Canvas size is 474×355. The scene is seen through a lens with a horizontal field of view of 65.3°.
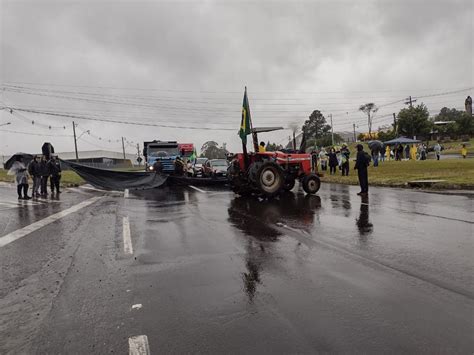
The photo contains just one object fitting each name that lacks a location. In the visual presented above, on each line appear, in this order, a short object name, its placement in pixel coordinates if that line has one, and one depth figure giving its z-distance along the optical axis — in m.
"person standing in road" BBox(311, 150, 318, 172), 24.73
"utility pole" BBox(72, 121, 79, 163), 62.61
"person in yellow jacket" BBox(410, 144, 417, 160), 35.44
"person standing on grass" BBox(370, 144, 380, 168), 27.55
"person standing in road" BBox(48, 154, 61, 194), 17.09
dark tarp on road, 18.89
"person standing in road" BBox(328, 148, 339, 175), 23.51
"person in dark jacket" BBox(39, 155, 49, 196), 15.87
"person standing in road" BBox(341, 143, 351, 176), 21.27
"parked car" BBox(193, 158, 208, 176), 25.09
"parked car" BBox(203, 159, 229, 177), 21.61
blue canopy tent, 34.95
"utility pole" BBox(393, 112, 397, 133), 62.31
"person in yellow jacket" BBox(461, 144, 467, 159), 30.81
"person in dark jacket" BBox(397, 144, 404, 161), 36.39
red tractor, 12.71
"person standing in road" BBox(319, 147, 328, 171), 26.87
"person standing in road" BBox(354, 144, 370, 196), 13.21
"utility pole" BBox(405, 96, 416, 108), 66.57
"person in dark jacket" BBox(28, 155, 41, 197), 15.49
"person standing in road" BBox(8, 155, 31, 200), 14.55
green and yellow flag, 13.95
